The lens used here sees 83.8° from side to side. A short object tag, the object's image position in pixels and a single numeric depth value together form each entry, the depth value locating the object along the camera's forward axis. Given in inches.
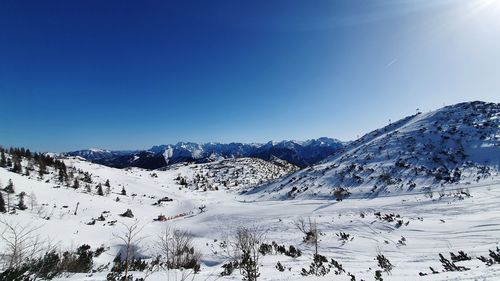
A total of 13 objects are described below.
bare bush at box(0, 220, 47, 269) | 572.7
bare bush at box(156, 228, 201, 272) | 671.1
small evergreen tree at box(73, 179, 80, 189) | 2156.5
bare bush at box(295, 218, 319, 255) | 869.9
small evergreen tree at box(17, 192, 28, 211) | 1353.7
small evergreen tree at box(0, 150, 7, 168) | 2090.8
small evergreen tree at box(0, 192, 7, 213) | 1238.2
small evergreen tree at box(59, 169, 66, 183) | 2215.8
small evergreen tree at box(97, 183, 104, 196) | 2220.5
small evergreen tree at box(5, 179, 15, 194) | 1502.3
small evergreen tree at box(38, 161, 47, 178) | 2184.3
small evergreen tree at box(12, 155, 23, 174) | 2038.0
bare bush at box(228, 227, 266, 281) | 456.0
